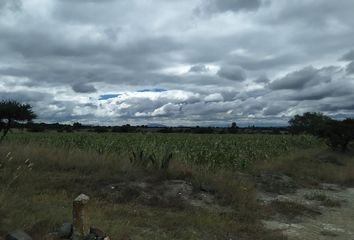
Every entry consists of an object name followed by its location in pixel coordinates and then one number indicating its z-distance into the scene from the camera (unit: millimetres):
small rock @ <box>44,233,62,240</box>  6977
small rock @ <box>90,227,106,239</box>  6994
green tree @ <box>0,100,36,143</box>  18562
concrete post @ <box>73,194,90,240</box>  6798
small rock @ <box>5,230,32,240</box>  6270
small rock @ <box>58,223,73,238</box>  7055
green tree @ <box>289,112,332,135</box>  93812
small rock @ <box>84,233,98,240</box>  6824
